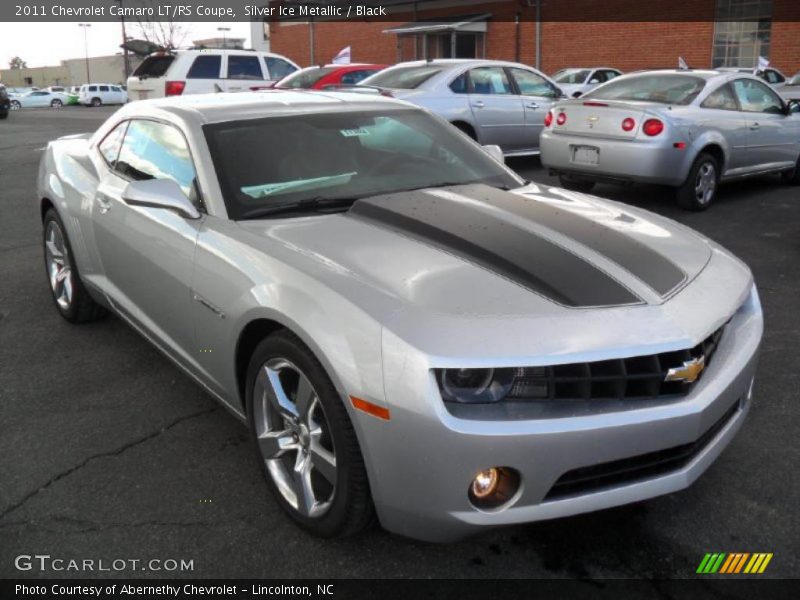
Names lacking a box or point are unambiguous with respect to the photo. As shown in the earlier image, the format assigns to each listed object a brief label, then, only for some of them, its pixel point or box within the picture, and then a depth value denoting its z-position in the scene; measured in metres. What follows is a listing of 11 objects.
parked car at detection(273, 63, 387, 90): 11.93
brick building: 21.62
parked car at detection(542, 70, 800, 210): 7.41
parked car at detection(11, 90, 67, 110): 49.12
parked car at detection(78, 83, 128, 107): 49.27
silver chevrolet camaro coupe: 2.12
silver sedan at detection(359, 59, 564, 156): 9.81
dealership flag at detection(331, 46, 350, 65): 16.44
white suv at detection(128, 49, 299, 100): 14.48
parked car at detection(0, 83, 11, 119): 27.00
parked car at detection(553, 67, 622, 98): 21.13
